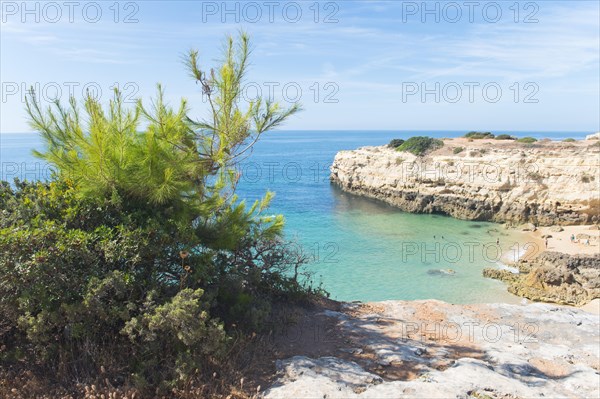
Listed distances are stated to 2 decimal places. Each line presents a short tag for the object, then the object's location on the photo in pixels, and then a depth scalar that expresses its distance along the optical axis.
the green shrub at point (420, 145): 42.09
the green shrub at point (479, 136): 54.59
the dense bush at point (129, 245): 5.99
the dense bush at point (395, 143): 50.89
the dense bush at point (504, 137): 52.31
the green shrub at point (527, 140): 45.66
